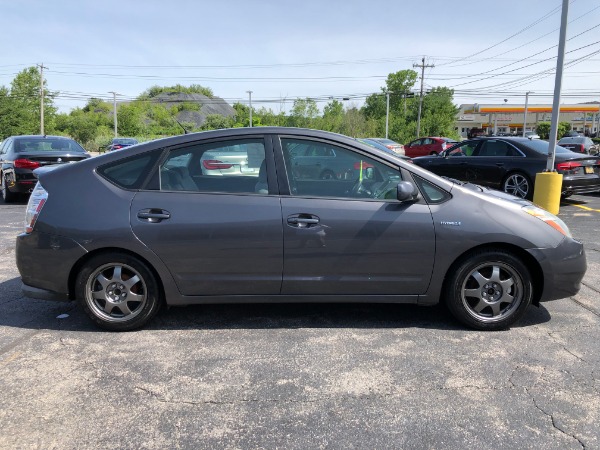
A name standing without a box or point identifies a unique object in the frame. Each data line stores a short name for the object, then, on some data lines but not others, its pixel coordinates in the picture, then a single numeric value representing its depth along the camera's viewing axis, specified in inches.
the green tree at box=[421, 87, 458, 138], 2864.2
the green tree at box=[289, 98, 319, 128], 2810.0
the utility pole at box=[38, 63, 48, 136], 2235.5
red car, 1135.0
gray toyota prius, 148.9
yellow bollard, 348.5
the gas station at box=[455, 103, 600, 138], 3445.6
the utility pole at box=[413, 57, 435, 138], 2640.3
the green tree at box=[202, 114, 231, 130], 3444.9
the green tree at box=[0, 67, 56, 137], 2420.0
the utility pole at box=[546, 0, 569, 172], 361.7
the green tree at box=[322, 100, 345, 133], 2583.7
